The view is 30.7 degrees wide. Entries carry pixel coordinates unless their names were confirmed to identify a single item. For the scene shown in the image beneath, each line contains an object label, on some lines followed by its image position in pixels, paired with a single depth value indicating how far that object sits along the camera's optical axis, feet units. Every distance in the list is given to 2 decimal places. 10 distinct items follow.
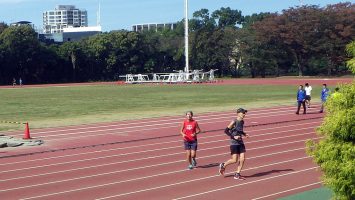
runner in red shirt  47.70
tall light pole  231.83
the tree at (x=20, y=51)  263.29
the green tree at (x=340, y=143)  24.13
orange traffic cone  69.05
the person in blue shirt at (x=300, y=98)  96.07
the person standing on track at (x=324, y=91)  92.88
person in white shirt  100.48
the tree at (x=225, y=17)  394.89
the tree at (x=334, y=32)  250.12
